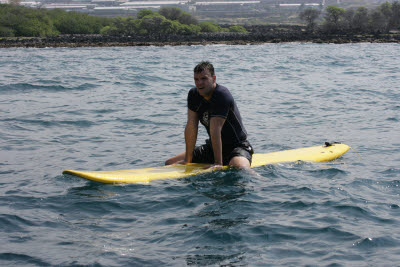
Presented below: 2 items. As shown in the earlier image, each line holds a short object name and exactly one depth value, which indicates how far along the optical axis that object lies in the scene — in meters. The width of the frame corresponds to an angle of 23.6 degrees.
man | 12.32
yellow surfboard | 12.31
